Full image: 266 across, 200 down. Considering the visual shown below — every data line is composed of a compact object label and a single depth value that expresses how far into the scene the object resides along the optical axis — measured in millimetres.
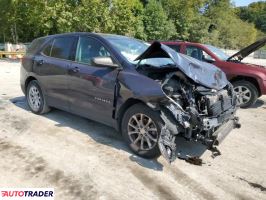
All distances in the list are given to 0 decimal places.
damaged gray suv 4297
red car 7993
